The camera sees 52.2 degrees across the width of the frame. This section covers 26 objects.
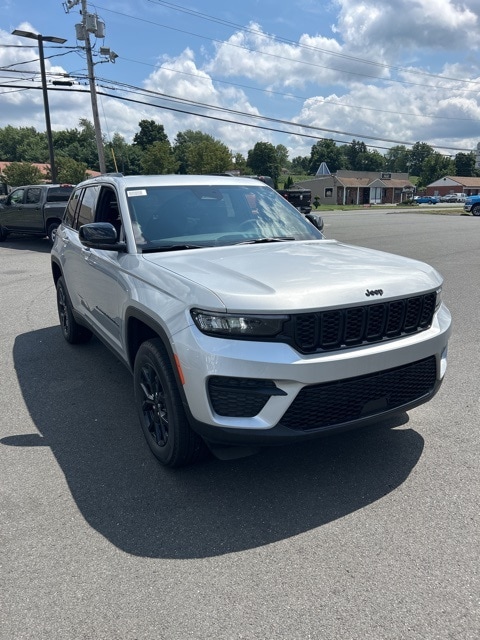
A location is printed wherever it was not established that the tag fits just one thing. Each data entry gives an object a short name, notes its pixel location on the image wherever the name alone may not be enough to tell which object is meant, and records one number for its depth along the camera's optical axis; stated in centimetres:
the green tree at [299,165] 16988
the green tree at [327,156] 13762
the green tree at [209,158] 6072
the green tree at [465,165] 12575
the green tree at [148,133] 10544
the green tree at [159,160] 6094
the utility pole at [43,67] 2431
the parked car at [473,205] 3325
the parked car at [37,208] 1466
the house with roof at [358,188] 8738
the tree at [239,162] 6599
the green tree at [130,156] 8556
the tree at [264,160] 10253
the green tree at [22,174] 5834
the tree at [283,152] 16408
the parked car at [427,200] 8812
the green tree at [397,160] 16150
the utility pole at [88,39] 2525
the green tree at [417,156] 14741
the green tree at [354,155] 14650
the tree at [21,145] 9569
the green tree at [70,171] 6000
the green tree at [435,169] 11950
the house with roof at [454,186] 10325
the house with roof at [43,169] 6421
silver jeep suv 251
